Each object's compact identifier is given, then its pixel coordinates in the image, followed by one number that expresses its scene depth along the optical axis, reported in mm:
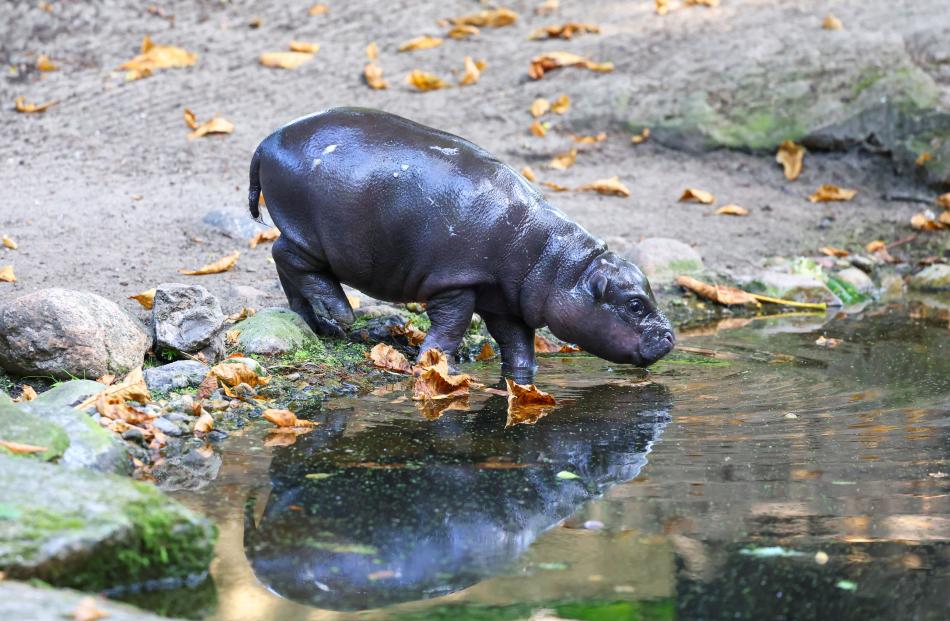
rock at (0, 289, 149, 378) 11133
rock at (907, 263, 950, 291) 18250
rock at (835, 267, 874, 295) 18125
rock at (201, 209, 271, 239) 16969
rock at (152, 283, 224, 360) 12117
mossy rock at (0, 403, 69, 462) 8187
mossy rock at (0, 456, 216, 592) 6430
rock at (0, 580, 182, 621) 5543
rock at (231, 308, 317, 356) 12453
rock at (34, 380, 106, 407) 9969
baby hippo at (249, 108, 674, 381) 12133
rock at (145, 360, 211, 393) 11047
